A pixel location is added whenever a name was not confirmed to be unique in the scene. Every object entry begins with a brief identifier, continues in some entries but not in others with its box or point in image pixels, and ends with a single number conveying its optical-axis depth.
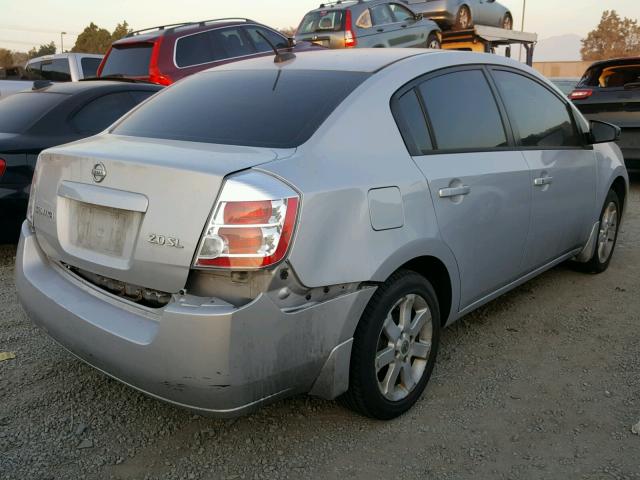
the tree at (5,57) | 61.50
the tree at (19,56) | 70.97
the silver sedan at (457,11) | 14.91
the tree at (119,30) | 51.39
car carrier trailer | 14.54
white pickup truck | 11.38
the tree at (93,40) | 50.16
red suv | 8.32
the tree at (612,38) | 59.06
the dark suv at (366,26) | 12.07
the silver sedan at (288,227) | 2.29
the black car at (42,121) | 4.93
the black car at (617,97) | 7.93
